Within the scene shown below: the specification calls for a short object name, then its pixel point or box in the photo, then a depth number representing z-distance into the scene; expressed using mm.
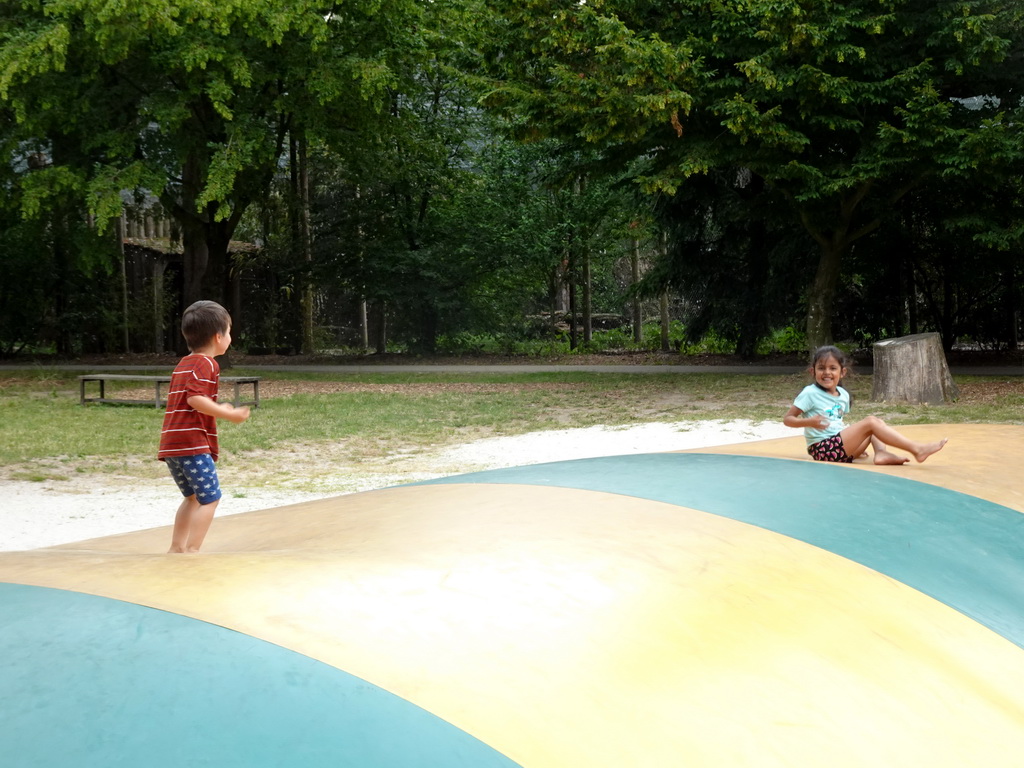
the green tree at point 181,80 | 15406
